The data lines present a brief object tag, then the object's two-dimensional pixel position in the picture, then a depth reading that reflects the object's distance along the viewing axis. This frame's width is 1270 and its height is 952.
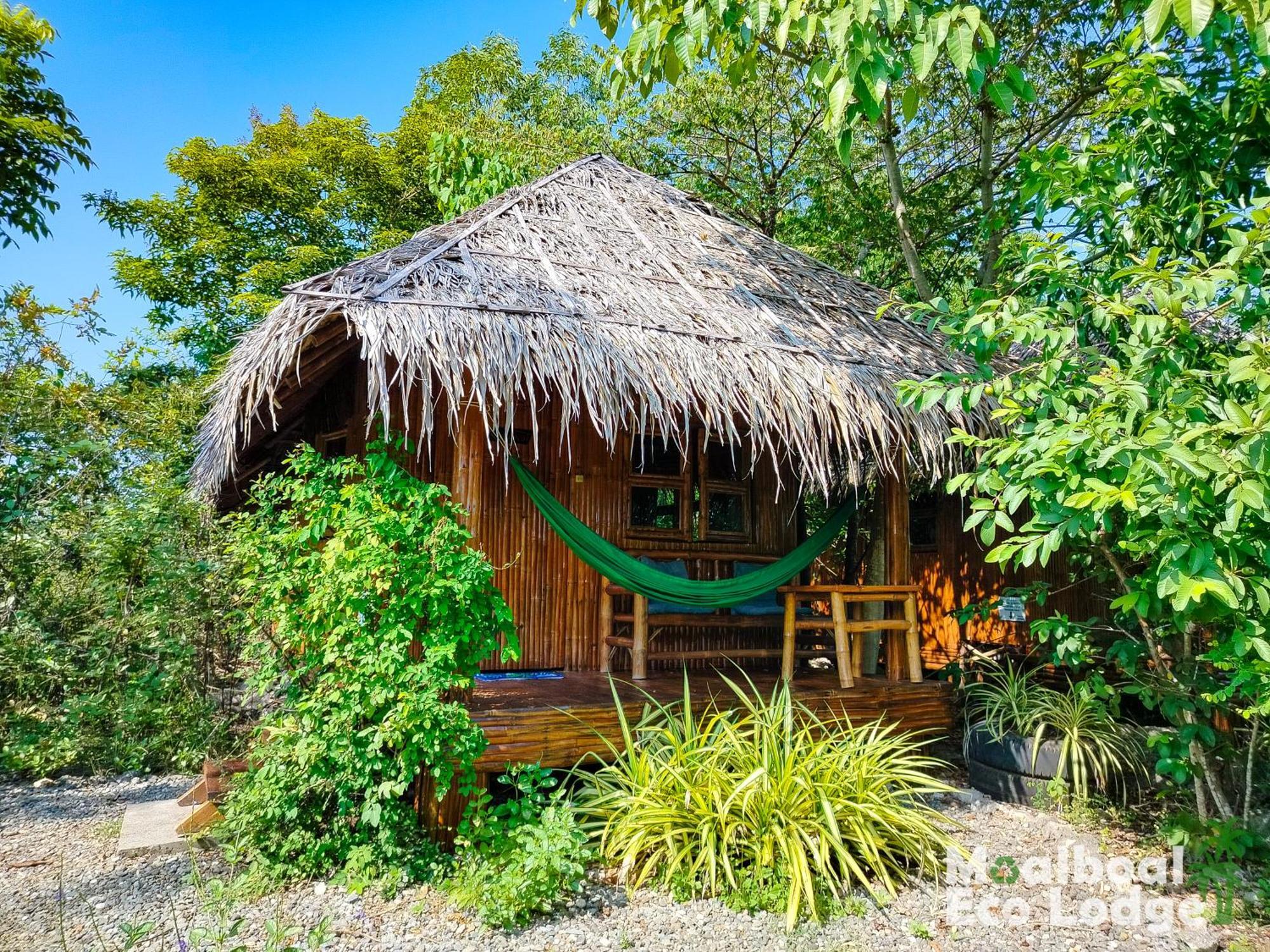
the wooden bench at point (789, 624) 4.17
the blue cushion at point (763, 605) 4.80
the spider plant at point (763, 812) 2.76
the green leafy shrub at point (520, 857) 2.53
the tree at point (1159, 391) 2.14
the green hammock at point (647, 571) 3.43
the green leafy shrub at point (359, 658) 2.76
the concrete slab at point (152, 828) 3.15
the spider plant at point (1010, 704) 3.99
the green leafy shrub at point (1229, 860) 2.83
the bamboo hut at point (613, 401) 3.33
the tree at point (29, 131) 5.31
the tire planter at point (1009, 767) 3.77
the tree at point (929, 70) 2.57
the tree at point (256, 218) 10.76
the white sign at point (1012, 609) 3.98
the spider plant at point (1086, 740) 3.73
